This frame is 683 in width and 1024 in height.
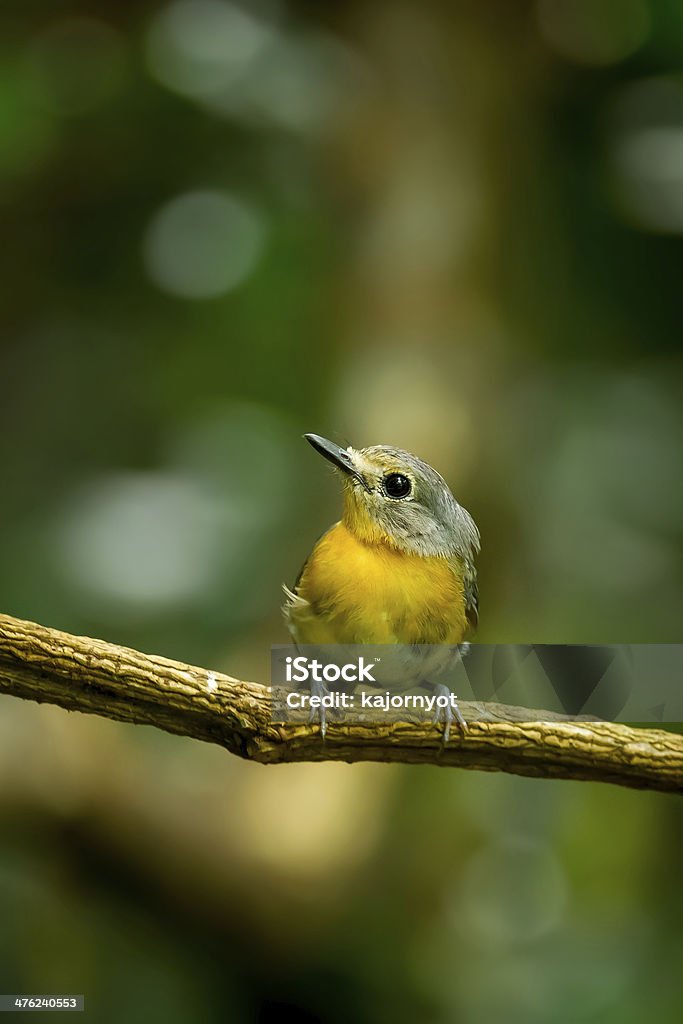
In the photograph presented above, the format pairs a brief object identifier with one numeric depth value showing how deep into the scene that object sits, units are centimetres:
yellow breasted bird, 376
